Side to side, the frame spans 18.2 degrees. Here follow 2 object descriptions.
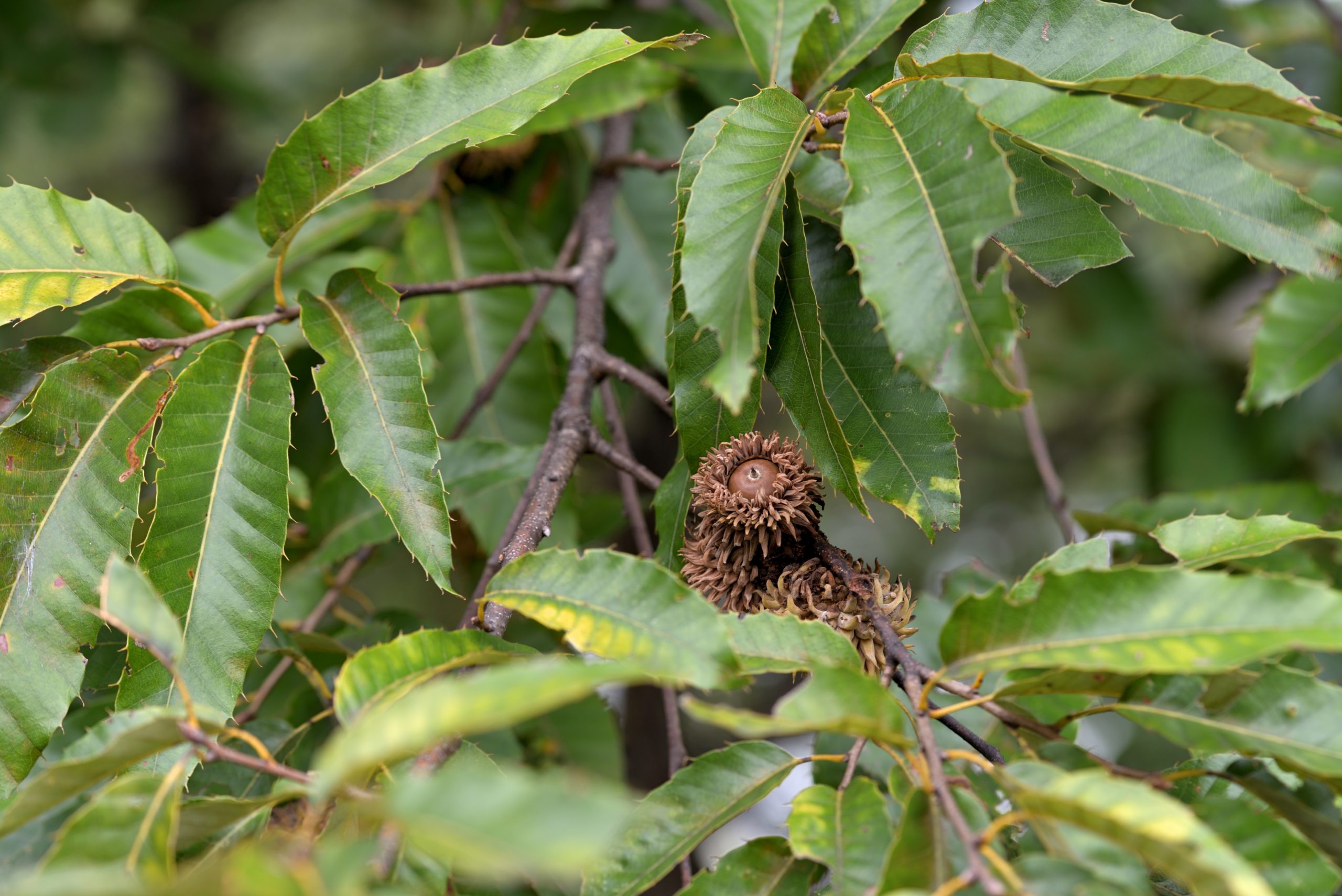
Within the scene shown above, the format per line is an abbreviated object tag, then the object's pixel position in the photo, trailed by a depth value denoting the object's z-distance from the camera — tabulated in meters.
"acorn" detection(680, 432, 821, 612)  0.90
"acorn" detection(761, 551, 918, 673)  0.90
